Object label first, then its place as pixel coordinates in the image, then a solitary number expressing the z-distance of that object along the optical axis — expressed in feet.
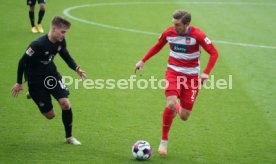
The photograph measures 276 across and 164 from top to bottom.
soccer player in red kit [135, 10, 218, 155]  53.47
